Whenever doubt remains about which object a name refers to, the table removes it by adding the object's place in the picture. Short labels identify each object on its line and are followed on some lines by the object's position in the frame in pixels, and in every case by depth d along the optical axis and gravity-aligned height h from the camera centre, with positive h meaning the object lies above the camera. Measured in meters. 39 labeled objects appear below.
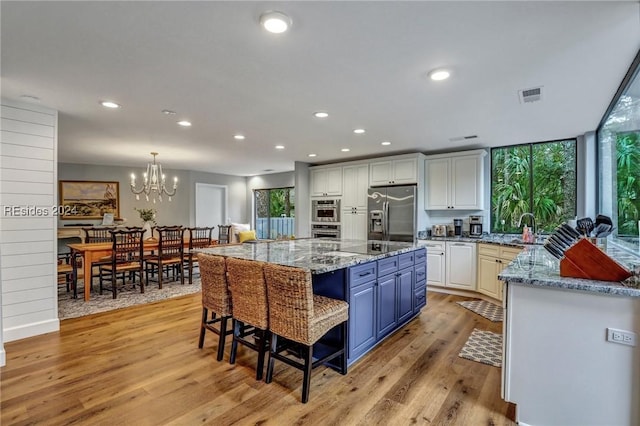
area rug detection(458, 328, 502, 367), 2.75 -1.29
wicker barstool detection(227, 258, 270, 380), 2.35 -0.65
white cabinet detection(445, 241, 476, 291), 4.73 -0.81
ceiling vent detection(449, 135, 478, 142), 4.41 +1.09
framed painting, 7.08 +0.32
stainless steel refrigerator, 5.18 +0.00
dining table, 4.45 -0.62
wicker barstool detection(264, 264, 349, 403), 2.13 -0.73
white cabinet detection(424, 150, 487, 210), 4.92 +0.52
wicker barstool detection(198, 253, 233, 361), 2.65 -0.67
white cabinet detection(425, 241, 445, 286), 4.99 -0.81
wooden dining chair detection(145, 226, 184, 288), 5.20 -0.64
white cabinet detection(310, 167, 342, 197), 6.21 +0.64
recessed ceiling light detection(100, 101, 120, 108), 3.05 +1.08
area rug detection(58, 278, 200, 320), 4.03 -1.26
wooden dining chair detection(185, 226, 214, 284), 5.47 -0.55
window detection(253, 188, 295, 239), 8.87 +0.02
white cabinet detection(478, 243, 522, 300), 4.24 -0.73
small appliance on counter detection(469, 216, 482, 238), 5.11 -0.23
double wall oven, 6.24 -0.11
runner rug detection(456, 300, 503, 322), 3.85 -1.28
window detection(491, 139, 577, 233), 4.65 +0.46
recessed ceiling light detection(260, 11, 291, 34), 1.68 +1.07
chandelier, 5.29 +0.56
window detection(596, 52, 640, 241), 2.41 +0.53
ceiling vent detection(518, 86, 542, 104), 2.69 +1.06
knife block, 1.77 -0.31
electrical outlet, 1.64 -0.66
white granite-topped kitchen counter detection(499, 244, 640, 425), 1.66 -0.79
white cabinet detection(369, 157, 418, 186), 5.26 +0.72
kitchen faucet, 4.83 -0.16
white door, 8.78 +0.24
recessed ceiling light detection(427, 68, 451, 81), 2.33 +1.06
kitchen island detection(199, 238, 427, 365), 2.57 -0.60
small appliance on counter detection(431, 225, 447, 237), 5.38 -0.30
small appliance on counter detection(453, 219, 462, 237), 5.24 -0.25
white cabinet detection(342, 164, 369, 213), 5.83 +0.50
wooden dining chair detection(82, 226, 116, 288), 4.91 -0.47
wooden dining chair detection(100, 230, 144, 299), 4.67 -0.66
